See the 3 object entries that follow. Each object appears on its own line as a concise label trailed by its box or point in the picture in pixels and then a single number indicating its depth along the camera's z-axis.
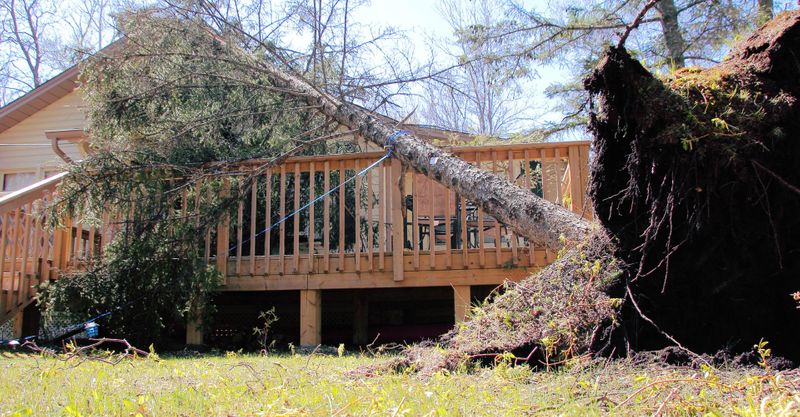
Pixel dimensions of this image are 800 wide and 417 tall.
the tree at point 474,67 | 7.47
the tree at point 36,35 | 23.12
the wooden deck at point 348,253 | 6.05
